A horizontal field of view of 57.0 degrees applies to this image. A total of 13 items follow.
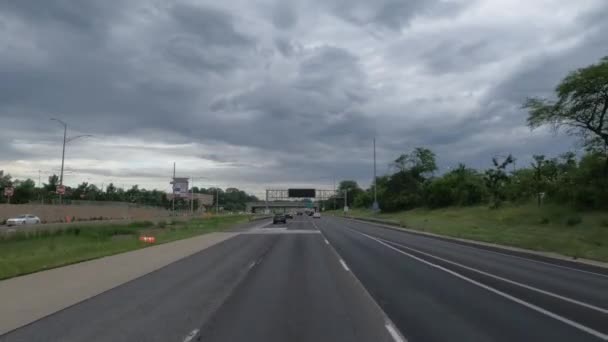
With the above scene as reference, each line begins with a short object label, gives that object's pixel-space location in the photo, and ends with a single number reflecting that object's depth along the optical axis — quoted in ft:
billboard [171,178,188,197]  257.55
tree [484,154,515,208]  239.91
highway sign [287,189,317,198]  532.73
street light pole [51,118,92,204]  182.15
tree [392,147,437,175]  368.07
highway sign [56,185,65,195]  188.66
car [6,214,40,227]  186.80
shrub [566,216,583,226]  139.54
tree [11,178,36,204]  343.52
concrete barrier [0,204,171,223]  216.74
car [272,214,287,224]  256.52
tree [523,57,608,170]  154.71
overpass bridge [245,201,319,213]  601.21
